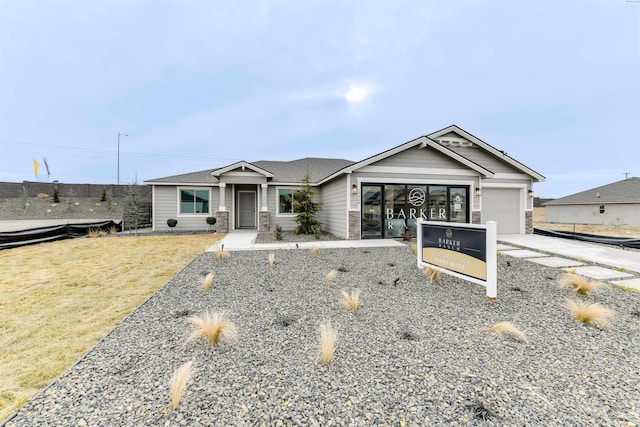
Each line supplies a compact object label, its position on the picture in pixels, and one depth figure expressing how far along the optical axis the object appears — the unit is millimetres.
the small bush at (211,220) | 14394
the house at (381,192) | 10438
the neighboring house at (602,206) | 19141
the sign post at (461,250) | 4238
